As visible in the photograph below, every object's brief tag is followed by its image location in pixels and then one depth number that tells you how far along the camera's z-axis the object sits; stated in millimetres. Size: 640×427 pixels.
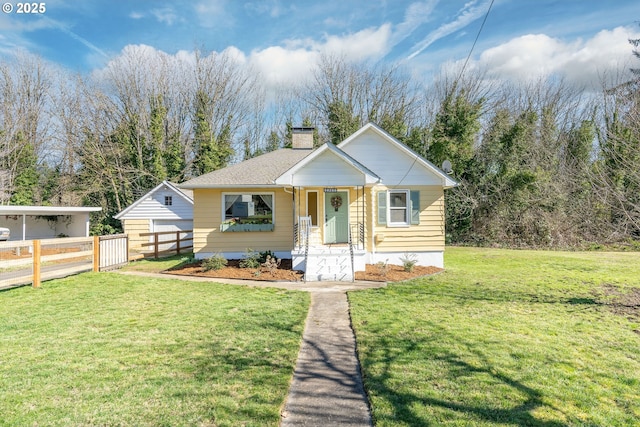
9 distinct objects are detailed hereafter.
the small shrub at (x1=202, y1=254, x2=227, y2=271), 11367
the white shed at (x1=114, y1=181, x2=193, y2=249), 19266
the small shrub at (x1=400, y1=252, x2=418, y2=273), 11414
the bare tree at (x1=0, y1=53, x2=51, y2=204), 24562
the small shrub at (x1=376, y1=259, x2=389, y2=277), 10717
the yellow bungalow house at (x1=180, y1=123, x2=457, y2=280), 12797
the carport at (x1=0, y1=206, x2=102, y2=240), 19266
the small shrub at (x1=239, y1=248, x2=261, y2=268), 11680
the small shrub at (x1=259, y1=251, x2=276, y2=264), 12203
